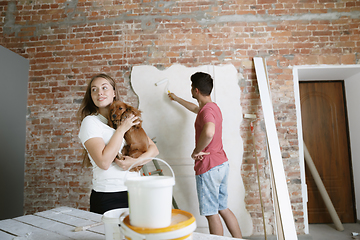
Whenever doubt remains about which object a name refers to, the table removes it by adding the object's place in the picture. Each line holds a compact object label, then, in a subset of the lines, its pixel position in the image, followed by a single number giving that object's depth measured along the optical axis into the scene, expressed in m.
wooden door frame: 2.70
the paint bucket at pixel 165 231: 0.63
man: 2.12
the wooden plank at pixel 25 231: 1.06
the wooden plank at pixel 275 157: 2.07
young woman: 1.32
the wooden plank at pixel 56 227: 1.05
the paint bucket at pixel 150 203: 0.66
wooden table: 1.04
